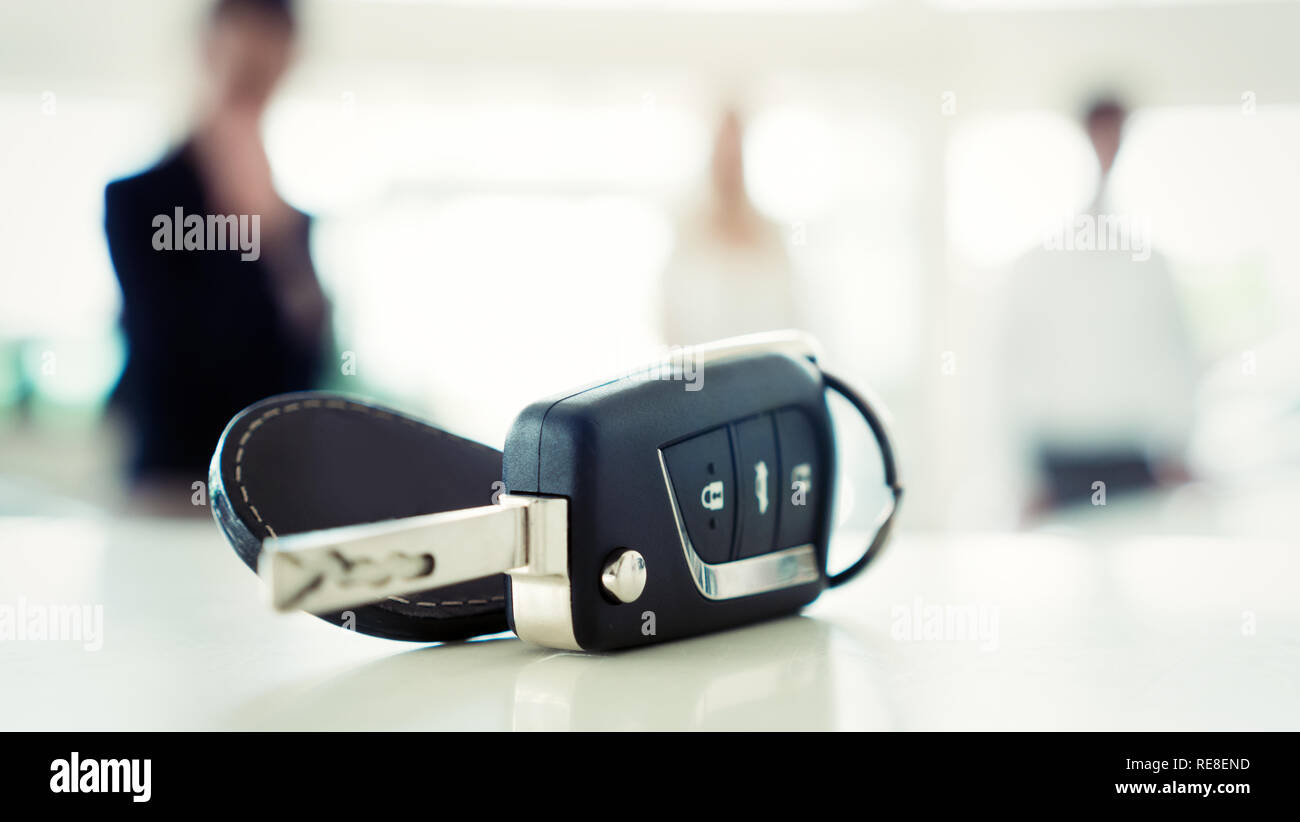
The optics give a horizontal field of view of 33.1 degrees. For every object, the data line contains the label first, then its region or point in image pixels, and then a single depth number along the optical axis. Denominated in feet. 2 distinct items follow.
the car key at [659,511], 0.97
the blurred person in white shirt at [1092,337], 3.94
